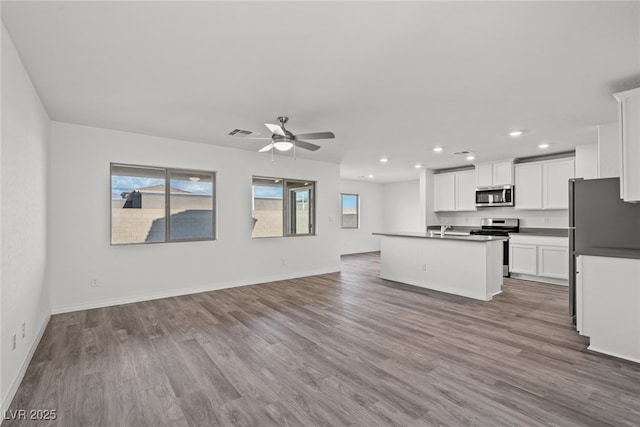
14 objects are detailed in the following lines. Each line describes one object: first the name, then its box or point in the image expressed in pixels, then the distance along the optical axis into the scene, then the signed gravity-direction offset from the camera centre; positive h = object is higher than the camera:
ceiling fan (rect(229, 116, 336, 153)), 3.39 +0.92
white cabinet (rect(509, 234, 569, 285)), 5.48 -0.87
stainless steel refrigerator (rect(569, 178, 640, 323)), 3.21 -0.07
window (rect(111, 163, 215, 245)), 4.46 +0.16
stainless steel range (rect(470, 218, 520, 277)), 6.27 -0.34
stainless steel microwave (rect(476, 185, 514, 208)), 6.48 +0.41
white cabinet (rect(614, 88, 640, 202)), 2.70 +0.65
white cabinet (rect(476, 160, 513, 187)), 6.49 +0.92
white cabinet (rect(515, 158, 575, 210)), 5.75 +0.61
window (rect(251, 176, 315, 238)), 5.89 +0.14
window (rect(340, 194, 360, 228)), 10.05 +0.13
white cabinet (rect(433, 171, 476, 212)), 7.32 +0.58
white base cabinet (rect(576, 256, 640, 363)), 2.62 -0.84
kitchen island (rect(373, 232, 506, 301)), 4.61 -0.85
